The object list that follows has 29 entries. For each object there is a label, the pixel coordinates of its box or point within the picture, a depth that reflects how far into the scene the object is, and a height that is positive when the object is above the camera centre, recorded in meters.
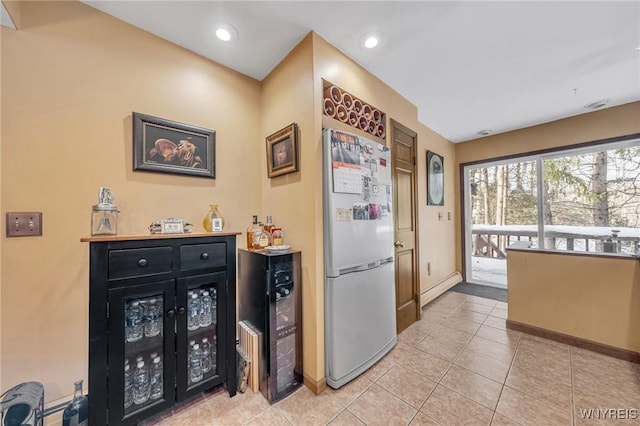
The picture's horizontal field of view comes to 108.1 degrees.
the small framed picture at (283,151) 1.77 +0.53
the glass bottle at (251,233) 1.87 -0.14
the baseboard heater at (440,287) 3.21 -1.15
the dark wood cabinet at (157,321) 1.20 -0.62
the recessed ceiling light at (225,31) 1.60 +1.31
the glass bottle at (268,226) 1.89 -0.08
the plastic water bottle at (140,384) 1.35 -0.99
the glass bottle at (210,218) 1.77 -0.01
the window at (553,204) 2.79 +0.11
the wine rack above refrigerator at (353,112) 1.78 +0.88
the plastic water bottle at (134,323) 1.35 -0.62
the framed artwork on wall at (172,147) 1.59 +0.52
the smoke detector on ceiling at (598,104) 2.70 +1.27
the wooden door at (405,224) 2.45 -0.12
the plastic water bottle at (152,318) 1.40 -0.61
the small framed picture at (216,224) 1.72 -0.06
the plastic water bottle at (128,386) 1.31 -0.97
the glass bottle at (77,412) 1.25 -1.05
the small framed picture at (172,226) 1.50 -0.06
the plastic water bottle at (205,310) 1.58 -0.64
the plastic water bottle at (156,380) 1.38 -0.98
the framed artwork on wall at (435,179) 3.51 +0.54
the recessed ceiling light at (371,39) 1.72 +1.33
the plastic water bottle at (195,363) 1.53 -0.98
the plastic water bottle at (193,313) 1.53 -0.64
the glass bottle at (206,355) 1.57 -0.95
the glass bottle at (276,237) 1.83 -0.17
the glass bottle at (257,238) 1.83 -0.18
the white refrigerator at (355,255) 1.66 -0.32
